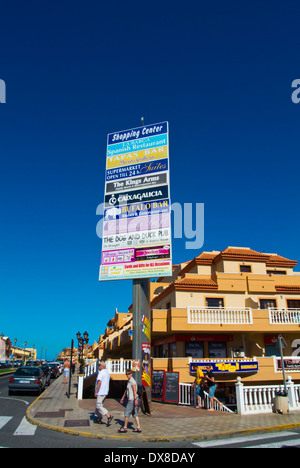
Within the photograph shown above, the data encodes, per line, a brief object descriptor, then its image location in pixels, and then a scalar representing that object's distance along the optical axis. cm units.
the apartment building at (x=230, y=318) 2009
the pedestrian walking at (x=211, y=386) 1420
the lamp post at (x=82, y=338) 2419
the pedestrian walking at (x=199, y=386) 1534
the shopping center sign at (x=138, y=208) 1493
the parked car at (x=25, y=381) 1866
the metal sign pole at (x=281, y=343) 1366
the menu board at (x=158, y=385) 1744
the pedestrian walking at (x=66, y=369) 2693
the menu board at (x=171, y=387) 1681
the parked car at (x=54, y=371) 4041
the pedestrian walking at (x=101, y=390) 998
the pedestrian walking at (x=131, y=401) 936
